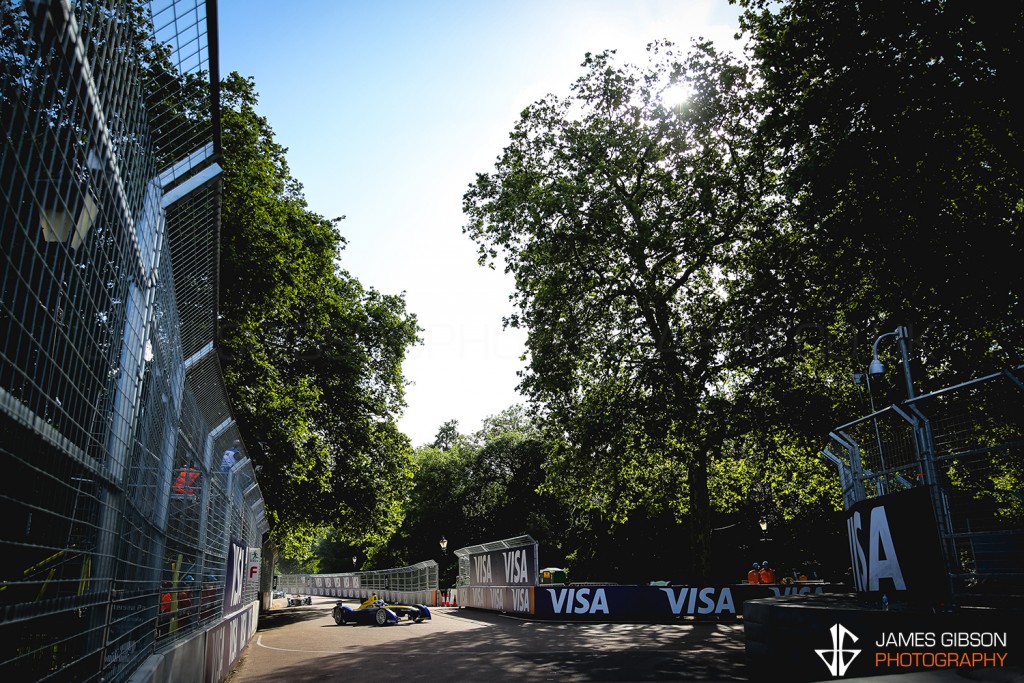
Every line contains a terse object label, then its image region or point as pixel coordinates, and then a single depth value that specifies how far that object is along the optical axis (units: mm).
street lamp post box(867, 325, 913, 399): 8289
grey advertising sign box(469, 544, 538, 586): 21766
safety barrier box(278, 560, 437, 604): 33531
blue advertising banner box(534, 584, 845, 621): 19531
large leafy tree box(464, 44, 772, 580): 19625
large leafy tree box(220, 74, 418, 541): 17938
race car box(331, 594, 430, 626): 21438
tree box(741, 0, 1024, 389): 11445
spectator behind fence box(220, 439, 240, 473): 8359
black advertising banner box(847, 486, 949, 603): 5969
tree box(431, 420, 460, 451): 67250
